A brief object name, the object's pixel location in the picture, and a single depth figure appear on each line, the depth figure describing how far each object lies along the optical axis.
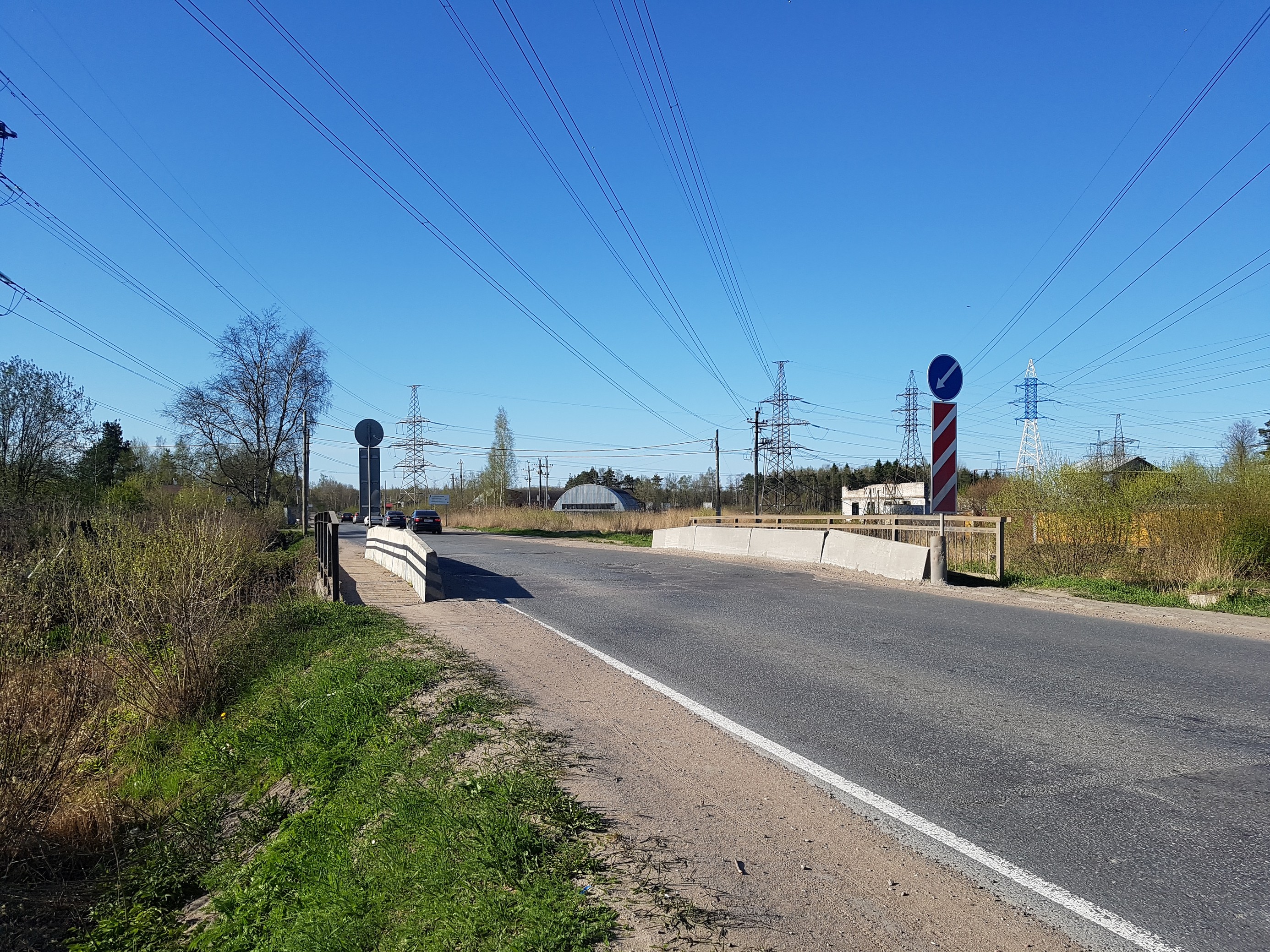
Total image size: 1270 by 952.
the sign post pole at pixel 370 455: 16.89
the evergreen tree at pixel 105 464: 31.17
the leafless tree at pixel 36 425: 29.53
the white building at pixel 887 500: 50.25
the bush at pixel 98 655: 6.29
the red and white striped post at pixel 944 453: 14.04
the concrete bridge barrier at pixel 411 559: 13.03
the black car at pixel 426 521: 52.47
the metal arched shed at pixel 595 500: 101.75
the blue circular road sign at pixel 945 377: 13.75
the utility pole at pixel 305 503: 47.75
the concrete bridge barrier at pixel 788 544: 19.33
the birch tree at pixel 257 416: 55.31
